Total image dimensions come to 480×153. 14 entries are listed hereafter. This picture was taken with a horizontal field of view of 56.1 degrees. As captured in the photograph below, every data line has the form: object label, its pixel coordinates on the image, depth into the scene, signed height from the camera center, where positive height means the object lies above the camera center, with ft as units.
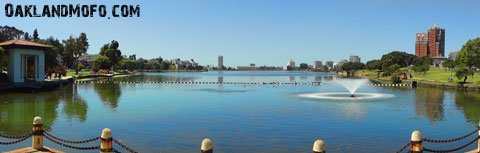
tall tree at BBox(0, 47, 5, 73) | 195.78 +6.42
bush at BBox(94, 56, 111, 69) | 478.18 +8.00
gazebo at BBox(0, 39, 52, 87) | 193.77 +2.93
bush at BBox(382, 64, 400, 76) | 415.01 +1.02
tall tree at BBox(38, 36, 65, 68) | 295.81 +7.51
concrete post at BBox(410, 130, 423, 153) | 37.52 -6.00
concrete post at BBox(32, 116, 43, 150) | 45.42 -6.65
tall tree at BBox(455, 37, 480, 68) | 331.98 +13.68
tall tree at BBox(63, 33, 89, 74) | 439.22 +23.46
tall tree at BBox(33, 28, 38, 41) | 512.88 +41.36
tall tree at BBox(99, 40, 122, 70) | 508.94 +20.49
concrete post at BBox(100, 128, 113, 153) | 38.65 -6.15
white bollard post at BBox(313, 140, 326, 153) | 30.07 -5.09
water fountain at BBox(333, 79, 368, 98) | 190.94 -8.99
